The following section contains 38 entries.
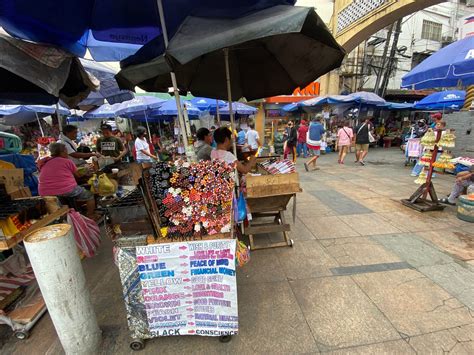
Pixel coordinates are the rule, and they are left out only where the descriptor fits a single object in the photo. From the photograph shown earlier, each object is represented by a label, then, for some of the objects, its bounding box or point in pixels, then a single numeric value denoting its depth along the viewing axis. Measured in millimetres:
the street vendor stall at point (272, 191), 3156
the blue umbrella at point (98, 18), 2182
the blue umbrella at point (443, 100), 8938
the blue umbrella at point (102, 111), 10380
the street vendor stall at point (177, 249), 1947
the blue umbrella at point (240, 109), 10531
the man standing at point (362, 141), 9057
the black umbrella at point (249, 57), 1701
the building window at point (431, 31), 20188
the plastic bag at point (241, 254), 2092
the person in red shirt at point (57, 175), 3621
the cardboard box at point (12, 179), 3196
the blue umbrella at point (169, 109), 8822
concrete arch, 6676
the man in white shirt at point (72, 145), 5012
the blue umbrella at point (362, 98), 11336
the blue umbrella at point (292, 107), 13848
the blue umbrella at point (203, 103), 9531
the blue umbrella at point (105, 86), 3995
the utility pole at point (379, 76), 17503
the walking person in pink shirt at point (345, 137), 9664
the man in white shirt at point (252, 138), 9359
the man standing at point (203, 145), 3702
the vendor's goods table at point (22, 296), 2273
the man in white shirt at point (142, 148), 7753
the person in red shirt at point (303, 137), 12117
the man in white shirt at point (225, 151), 3076
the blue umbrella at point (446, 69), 3670
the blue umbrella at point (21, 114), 9609
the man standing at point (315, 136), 9242
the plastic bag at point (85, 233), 3328
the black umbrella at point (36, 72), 2266
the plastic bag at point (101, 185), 4582
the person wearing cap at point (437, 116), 5270
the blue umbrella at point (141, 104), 8172
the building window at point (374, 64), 19234
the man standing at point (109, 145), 6469
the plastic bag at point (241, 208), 3062
